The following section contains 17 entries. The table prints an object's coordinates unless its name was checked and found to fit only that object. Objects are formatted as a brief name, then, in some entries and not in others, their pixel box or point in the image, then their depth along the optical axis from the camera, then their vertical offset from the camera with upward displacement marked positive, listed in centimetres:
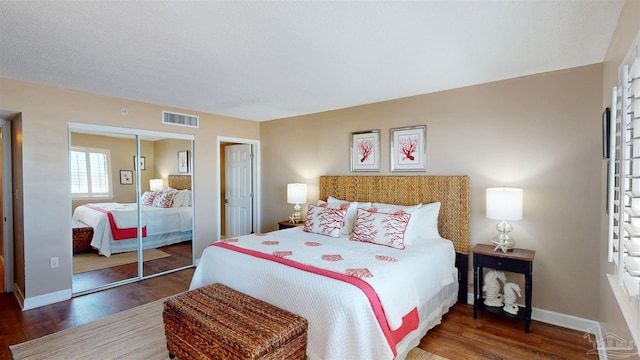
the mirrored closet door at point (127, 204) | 357 -35
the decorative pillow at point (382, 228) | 294 -53
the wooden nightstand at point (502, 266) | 265 -84
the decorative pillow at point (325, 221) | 345 -53
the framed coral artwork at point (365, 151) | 401 +35
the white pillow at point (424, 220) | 323 -48
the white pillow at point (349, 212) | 361 -44
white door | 547 -26
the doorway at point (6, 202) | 354 -27
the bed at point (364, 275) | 186 -76
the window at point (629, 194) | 134 -9
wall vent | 421 +84
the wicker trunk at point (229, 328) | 175 -94
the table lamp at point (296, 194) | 460 -27
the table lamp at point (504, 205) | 274 -28
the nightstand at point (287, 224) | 451 -72
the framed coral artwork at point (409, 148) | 361 +34
